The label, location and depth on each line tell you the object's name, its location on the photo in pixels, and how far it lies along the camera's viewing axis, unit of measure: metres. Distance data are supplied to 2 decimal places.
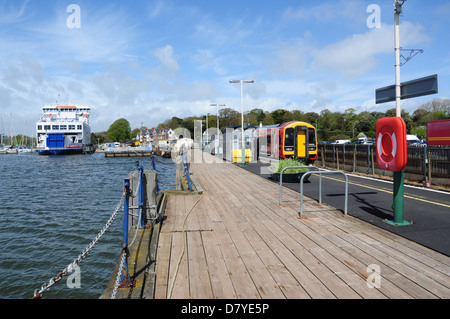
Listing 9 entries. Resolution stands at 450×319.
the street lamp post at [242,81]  23.94
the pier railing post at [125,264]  3.93
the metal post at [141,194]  6.27
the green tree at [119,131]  142.50
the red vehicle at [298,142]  20.67
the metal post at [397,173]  6.52
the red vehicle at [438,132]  20.00
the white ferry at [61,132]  74.19
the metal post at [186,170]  11.47
